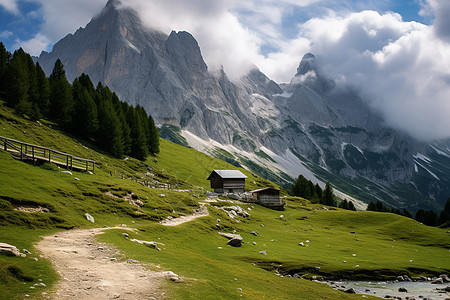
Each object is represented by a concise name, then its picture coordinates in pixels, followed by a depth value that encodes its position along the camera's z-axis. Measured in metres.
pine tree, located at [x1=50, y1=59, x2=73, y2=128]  86.19
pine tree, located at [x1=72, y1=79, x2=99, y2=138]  89.81
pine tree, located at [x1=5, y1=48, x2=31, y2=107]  75.94
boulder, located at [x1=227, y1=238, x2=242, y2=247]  39.41
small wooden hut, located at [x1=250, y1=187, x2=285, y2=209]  89.46
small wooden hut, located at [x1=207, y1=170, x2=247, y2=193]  99.25
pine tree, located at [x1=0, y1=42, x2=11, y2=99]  77.48
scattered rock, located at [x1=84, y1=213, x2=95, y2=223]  31.34
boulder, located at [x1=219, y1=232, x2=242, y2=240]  42.59
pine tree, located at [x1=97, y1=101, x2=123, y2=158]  91.12
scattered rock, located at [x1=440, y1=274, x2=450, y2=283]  35.25
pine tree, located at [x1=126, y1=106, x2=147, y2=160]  105.06
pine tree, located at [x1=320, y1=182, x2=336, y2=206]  140.62
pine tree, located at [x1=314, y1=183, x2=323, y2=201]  143.91
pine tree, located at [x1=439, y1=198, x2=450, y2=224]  109.12
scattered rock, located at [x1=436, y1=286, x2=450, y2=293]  29.63
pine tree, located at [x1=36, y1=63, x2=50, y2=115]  85.81
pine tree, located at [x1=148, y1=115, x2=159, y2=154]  122.50
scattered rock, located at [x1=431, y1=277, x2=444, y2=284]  34.59
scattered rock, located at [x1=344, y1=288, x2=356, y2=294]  26.65
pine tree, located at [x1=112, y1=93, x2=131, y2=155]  99.75
